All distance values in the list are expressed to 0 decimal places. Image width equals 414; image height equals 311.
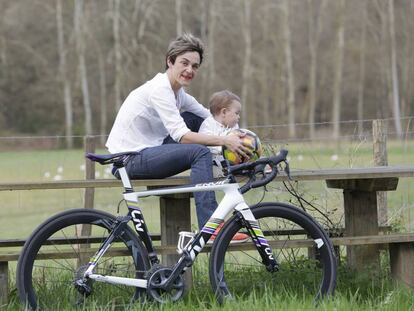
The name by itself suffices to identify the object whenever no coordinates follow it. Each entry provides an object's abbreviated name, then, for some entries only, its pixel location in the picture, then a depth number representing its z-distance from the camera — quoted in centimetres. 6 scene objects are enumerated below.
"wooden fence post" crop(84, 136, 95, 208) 1211
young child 931
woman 872
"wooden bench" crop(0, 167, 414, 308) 881
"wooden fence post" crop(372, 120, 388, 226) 1267
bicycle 835
